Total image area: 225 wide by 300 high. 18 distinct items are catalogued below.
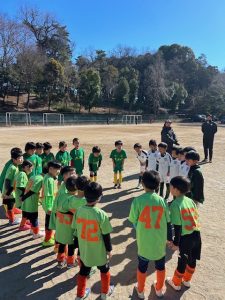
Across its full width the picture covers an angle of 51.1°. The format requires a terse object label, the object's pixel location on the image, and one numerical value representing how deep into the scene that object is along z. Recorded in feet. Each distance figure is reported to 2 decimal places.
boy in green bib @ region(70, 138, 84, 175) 22.37
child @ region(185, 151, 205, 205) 12.68
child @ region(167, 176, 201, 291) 9.66
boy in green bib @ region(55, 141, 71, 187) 20.56
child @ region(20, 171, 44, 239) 13.55
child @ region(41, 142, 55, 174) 19.63
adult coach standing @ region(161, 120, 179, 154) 28.74
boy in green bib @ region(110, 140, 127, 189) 23.42
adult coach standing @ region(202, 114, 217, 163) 36.32
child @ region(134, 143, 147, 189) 22.57
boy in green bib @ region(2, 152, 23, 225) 14.86
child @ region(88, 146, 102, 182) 23.26
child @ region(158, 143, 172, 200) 19.74
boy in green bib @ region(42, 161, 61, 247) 12.79
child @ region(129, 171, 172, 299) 9.35
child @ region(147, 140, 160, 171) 20.42
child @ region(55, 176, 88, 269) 10.75
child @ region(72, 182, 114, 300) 9.14
